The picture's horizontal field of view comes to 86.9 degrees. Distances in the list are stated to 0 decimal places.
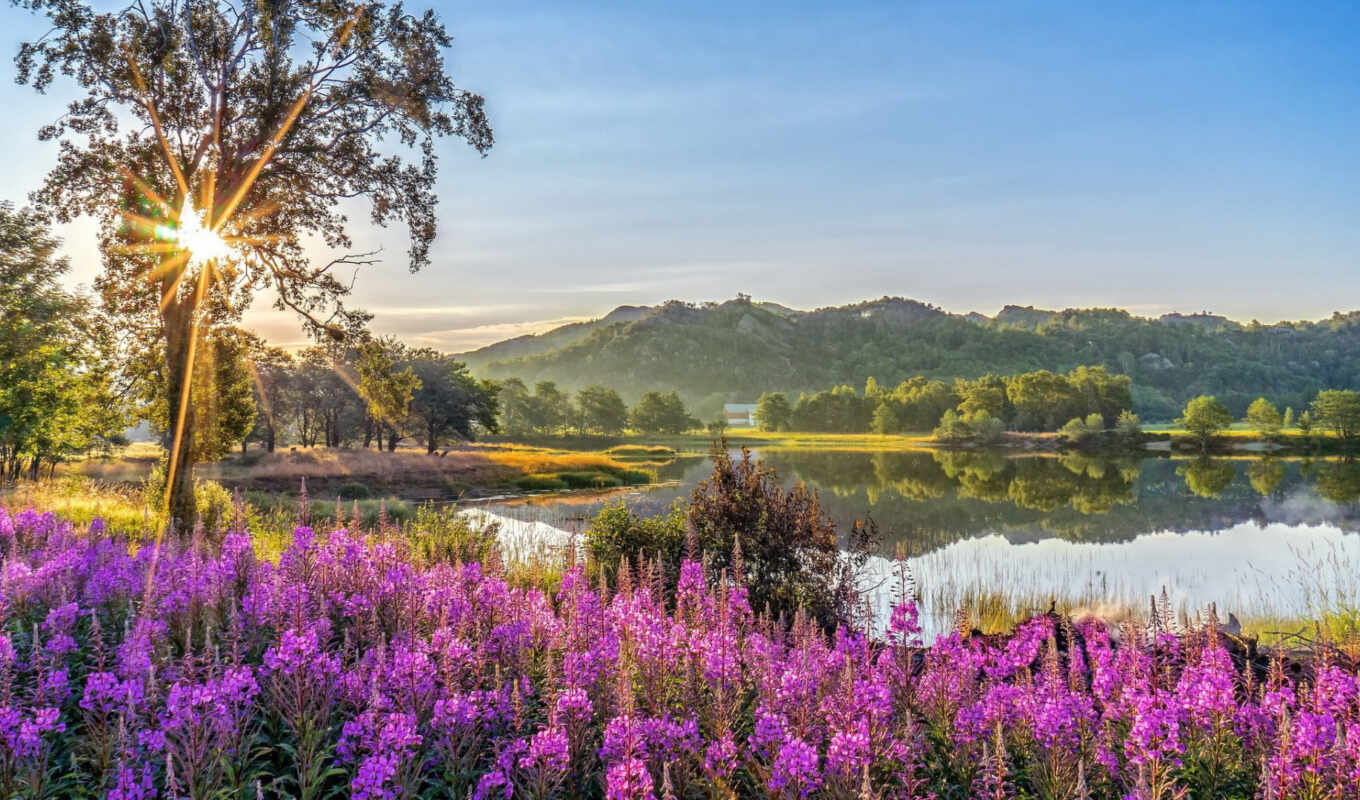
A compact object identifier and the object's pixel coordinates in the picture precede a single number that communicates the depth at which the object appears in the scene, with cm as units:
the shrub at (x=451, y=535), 1450
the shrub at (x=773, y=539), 1098
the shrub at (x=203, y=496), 1829
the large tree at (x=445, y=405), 5412
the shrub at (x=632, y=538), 1245
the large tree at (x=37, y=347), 2719
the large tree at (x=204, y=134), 1528
